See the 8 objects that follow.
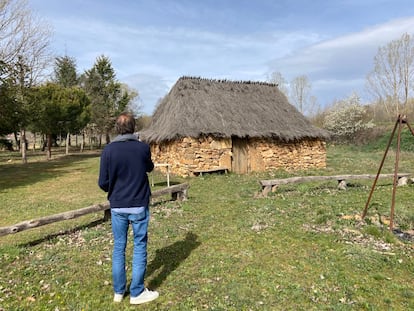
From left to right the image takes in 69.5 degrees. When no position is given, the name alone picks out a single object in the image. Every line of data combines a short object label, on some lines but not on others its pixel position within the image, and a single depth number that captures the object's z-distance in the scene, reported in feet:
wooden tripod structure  19.52
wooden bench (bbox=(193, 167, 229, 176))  46.67
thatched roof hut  46.83
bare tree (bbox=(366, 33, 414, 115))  91.50
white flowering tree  92.53
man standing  11.62
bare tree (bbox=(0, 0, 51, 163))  54.17
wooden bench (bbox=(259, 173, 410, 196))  31.89
